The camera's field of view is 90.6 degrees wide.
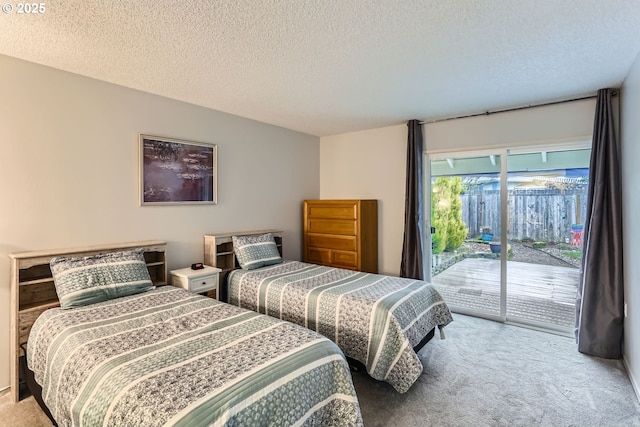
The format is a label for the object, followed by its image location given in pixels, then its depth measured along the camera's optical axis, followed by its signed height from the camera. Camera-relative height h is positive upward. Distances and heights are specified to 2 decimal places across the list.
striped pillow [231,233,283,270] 3.43 -0.44
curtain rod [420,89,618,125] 3.01 +1.10
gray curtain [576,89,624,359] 2.74 -0.36
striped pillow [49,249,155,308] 2.20 -0.48
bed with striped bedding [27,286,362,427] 1.24 -0.71
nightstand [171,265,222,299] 2.93 -0.64
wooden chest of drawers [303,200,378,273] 4.09 -0.29
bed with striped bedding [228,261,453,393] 2.23 -0.79
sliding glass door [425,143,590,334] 3.37 -0.23
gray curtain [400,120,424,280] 3.90 +0.07
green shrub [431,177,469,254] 4.00 -0.05
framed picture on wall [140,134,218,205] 3.01 +0.42
